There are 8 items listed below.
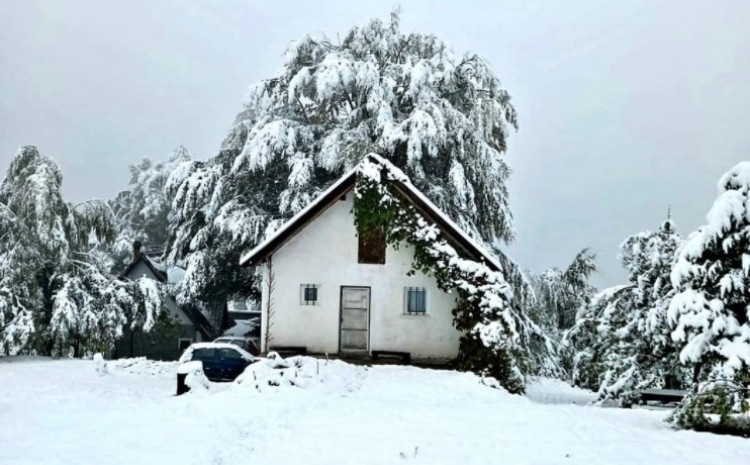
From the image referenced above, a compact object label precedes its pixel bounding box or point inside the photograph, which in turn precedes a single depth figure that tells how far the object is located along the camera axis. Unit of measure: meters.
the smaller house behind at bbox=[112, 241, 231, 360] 37.28
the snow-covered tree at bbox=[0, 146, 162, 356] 25.69
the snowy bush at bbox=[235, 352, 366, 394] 14.95
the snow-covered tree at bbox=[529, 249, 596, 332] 30.03
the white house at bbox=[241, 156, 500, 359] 21.28
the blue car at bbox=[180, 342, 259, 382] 19.55
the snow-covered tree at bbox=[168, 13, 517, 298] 30.25
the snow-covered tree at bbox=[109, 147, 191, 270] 63.44
